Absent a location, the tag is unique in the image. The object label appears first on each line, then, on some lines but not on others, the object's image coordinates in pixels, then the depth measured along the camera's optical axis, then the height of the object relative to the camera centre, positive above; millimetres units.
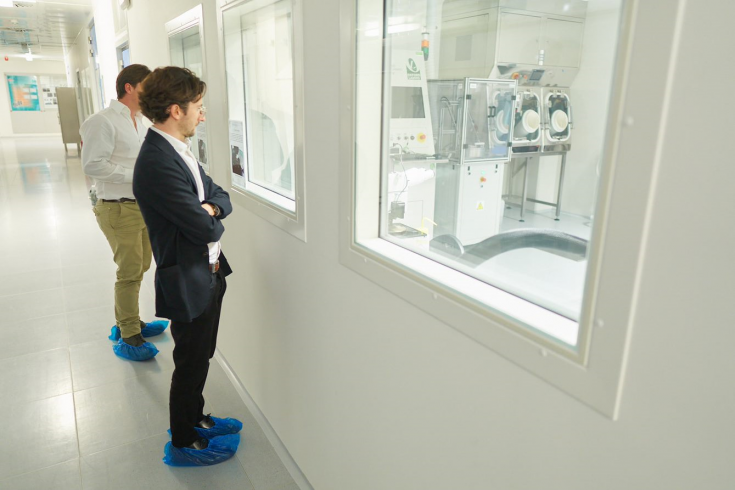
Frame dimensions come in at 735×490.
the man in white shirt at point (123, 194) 2975 -518
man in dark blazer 1839 -424
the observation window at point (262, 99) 2131 +61
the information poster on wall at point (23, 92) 20969 +662
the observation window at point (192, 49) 2771 +384
